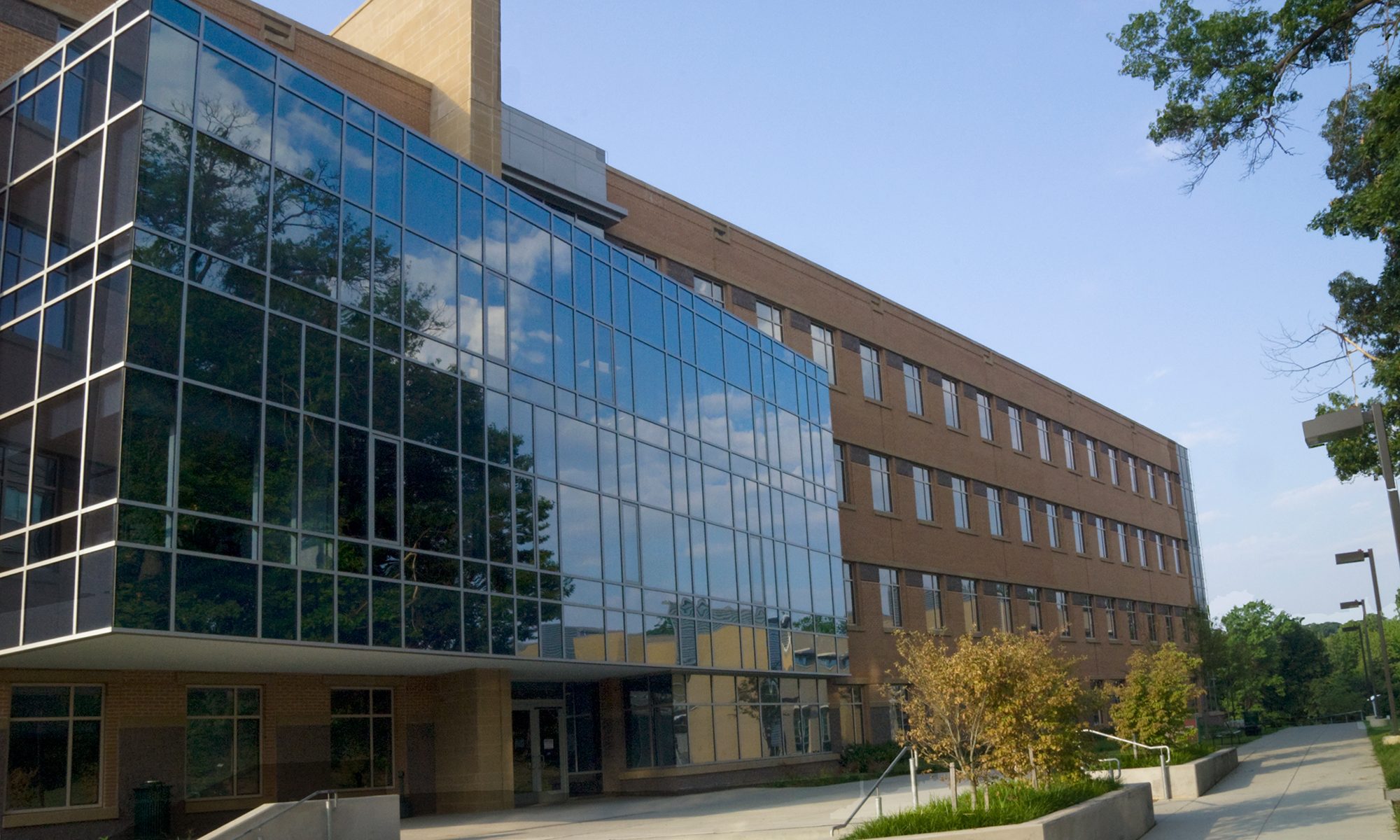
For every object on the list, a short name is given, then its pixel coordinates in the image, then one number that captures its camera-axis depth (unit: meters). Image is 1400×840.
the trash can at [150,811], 19.42
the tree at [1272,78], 19.20
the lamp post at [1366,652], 58.16
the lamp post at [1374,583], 28.89
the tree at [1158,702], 27.44
